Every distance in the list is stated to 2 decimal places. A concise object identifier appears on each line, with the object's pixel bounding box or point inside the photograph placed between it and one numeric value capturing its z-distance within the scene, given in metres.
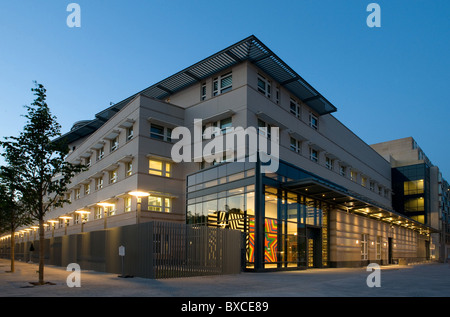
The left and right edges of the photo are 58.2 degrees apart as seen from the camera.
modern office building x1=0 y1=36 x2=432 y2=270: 27.42
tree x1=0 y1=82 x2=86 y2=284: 18.55
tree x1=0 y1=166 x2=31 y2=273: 18.61
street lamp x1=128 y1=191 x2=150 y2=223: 20.67
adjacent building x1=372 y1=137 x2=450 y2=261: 68.19
